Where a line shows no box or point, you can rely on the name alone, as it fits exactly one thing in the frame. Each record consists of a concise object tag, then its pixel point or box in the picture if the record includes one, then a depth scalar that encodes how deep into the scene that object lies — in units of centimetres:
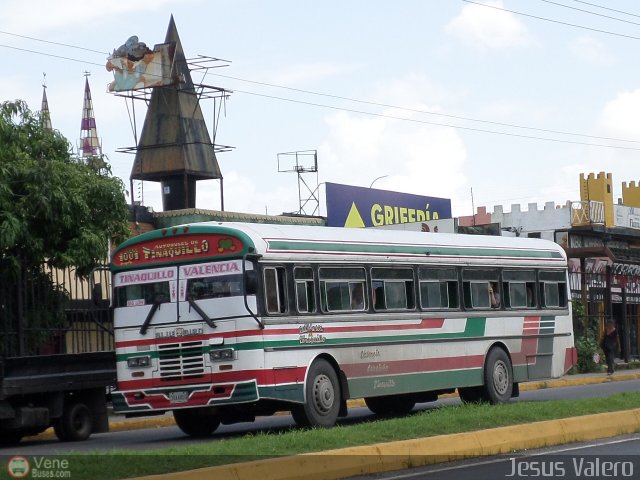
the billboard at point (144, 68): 4428
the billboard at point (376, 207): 4084
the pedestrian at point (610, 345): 3603
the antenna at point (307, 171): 5053
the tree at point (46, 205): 2214
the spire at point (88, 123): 10406
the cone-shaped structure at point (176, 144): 4475
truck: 1833
